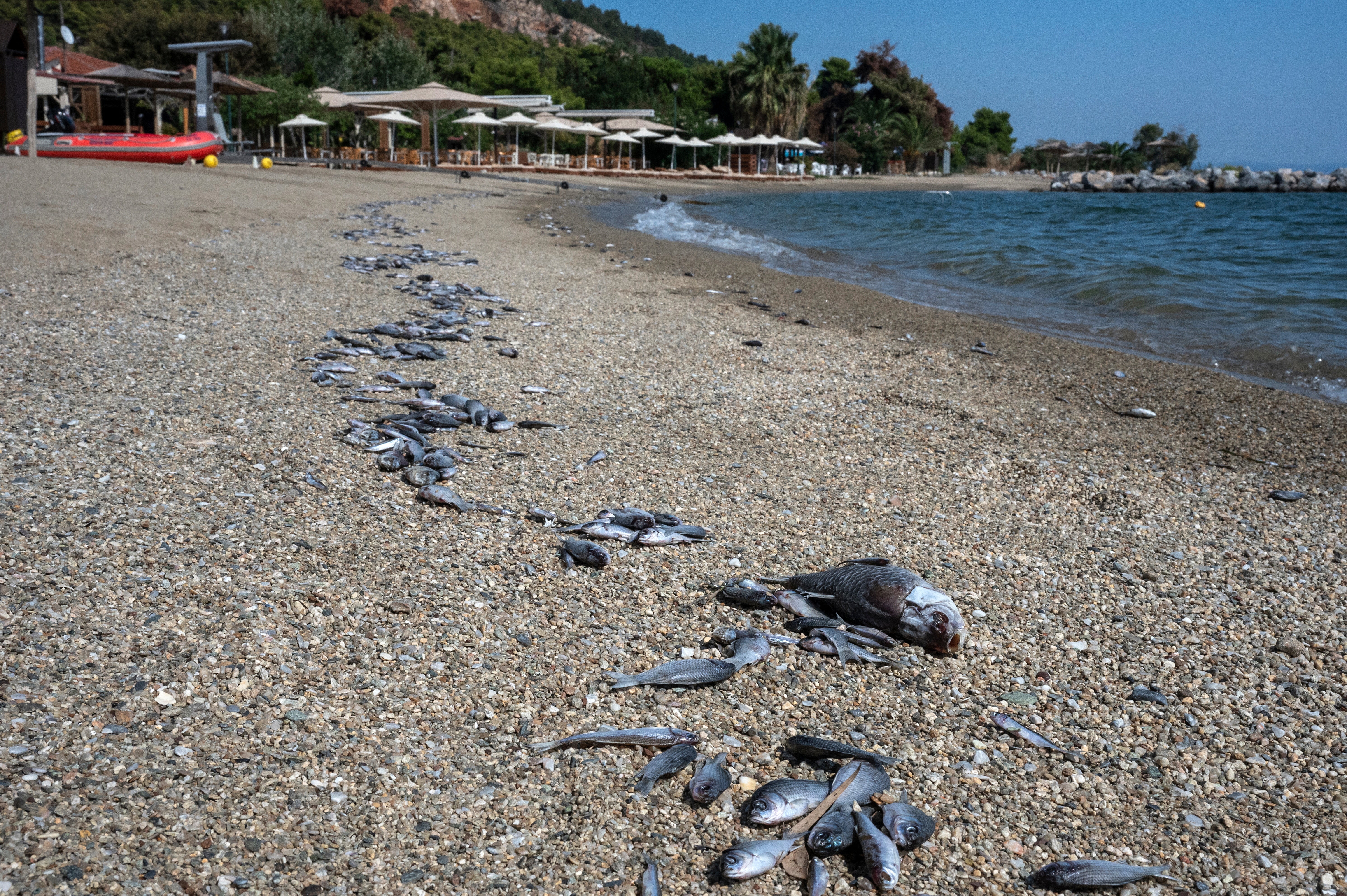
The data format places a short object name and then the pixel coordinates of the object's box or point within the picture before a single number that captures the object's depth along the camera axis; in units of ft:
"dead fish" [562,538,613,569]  11.69
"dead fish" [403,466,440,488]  13.52
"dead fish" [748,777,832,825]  7.43
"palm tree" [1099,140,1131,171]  291.99
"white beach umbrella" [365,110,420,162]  108.17
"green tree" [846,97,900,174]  236.63
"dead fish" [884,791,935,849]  7.30
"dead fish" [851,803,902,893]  6.92
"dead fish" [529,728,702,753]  8.25
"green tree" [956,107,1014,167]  347.15
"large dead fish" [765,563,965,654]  10.26
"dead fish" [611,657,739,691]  9.27
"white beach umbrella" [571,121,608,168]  139.13
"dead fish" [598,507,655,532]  12.66
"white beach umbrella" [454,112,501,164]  115.85
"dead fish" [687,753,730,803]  7.66
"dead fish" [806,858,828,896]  6.82
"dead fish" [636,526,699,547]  12.38
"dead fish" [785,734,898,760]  8.27
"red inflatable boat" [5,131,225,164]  68.08
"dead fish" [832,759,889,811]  7.75
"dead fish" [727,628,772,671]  9.74
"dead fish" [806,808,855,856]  7.19
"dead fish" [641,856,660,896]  6.66
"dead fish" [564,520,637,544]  12.37
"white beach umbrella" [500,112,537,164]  121.19
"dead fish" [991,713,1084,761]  8.85
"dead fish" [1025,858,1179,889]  7.05
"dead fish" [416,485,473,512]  12.91
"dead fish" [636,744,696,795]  7.84
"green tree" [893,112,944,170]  256.32
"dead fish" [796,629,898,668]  10.08
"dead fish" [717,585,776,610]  11.05
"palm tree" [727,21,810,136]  212.23
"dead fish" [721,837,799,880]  6.81
